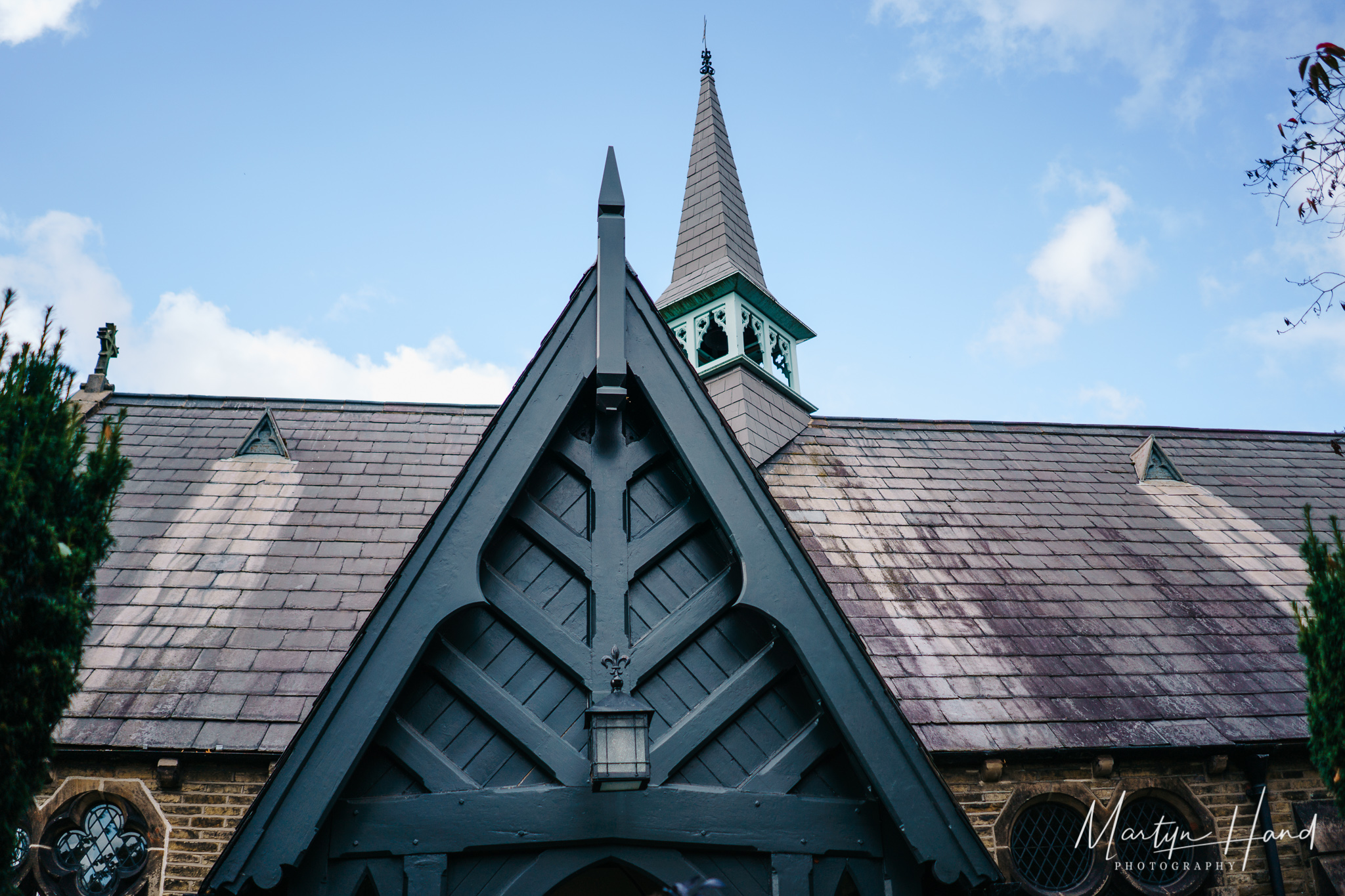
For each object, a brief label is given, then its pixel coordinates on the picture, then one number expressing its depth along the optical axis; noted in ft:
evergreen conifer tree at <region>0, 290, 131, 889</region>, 12.92
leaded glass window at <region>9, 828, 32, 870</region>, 22.34
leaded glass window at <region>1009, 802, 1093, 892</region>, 24.90
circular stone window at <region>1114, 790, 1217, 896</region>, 25.39
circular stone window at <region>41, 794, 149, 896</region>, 22.75
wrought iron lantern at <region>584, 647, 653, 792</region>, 13.83
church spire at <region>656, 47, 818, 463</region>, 42.34
